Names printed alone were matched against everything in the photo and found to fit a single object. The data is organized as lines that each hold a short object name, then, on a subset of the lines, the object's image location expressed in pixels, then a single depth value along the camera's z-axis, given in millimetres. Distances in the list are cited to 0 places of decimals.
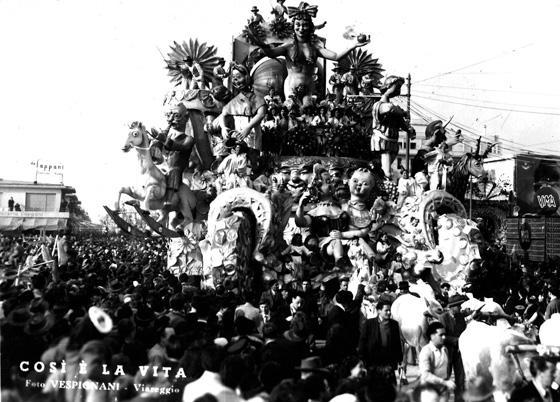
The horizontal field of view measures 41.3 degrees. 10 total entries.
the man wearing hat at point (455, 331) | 7724
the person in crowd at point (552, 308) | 10031
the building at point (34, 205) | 21281
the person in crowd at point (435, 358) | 6793
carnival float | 15648
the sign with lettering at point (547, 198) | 34375
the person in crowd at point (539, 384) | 5520
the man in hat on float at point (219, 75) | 20953
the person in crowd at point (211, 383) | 4957
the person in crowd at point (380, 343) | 7656
